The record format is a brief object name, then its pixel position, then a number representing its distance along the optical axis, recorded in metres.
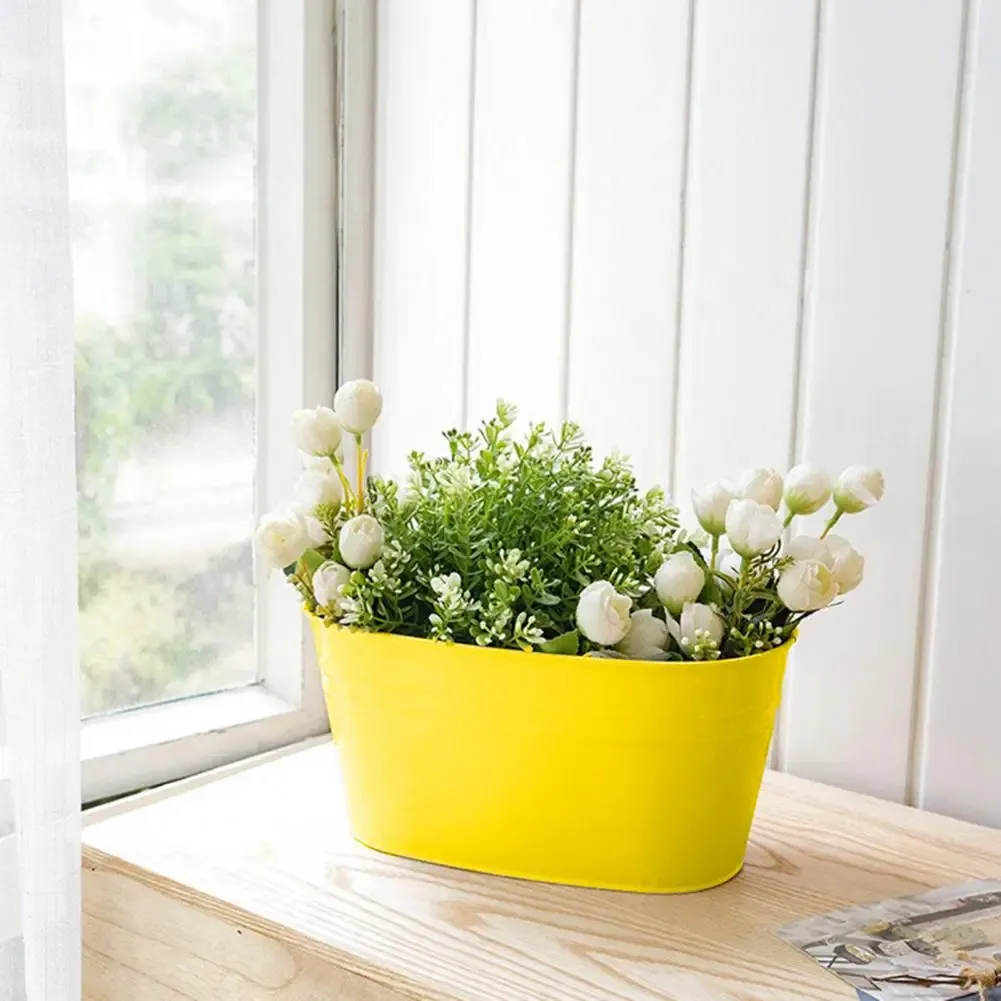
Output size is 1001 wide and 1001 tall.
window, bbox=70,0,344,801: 1.16
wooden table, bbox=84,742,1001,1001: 0.76
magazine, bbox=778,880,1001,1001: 0.72
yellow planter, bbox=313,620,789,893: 0.82
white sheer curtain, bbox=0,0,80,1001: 0.82
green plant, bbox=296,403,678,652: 0.83
